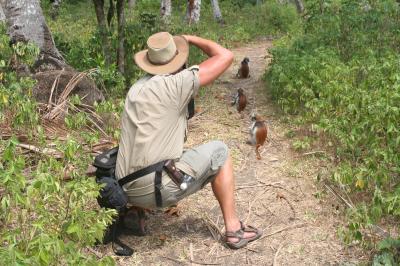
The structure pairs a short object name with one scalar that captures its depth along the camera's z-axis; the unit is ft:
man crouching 13.20
